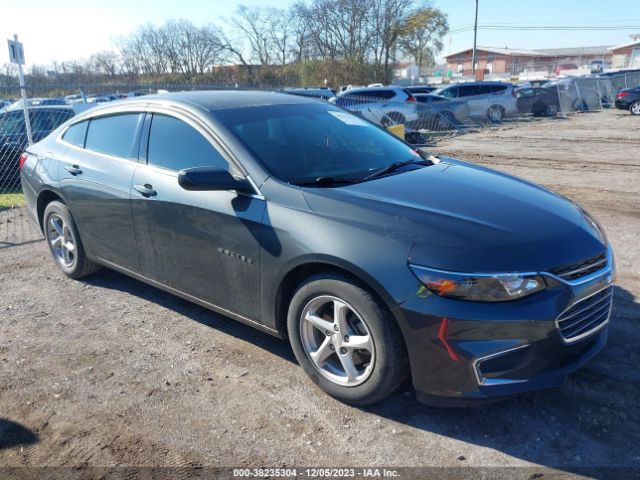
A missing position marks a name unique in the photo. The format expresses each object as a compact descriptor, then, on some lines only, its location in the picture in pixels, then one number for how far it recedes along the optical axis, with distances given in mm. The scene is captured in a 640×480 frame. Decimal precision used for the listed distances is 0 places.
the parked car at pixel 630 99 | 24297
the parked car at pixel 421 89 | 24844
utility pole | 55556
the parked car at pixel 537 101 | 24156
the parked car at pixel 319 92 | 18134
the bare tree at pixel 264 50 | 66875
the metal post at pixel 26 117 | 9891
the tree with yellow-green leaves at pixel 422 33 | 66500
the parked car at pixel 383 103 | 16859
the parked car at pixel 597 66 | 57009
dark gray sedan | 2648
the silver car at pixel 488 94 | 21656
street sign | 11094
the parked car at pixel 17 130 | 10484
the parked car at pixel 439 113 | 18875
